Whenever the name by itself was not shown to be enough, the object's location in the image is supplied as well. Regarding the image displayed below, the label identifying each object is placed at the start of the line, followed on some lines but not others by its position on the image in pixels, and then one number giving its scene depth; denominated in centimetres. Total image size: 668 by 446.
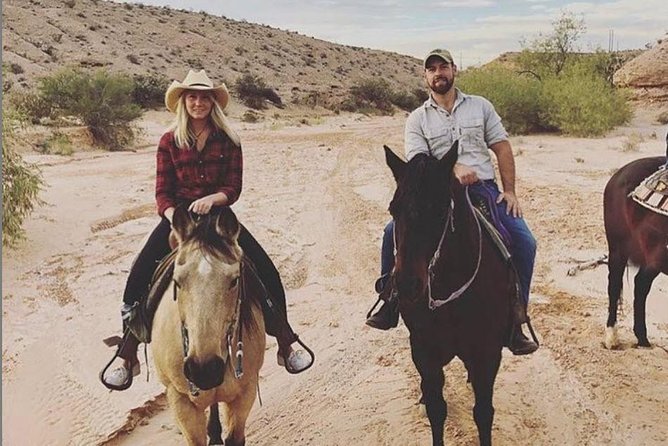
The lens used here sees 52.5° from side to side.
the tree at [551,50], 3709
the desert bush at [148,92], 3397
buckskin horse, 315
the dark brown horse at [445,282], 354
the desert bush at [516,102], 2653
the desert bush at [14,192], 1012
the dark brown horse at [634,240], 644
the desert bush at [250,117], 3519
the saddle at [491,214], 469
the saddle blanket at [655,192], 608
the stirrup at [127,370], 444
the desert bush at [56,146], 1967
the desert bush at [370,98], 4626
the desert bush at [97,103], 2333
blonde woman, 443
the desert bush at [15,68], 3502
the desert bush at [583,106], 2420
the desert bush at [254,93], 4134
